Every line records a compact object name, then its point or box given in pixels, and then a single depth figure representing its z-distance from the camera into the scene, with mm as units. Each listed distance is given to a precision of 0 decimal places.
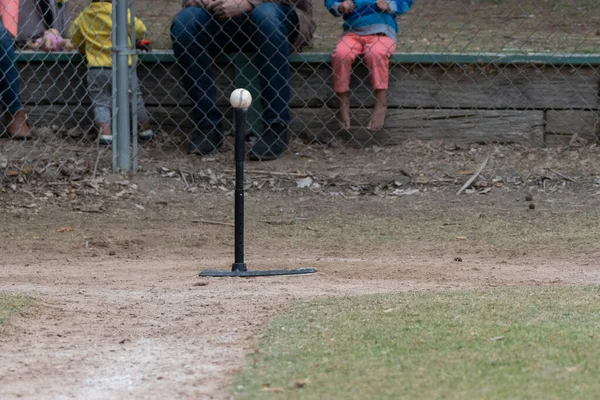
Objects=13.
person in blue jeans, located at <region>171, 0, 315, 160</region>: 14766
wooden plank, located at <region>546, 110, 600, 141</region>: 15797
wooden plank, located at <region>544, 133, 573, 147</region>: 15891
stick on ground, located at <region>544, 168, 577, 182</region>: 14937
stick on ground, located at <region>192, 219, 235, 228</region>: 13680
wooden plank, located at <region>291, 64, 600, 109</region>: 15672
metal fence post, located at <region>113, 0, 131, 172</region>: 14484
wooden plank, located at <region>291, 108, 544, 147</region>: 15859
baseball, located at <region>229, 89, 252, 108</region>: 10109
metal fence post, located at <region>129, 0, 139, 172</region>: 14664
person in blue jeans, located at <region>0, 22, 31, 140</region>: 14758
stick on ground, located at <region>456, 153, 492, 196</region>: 14758
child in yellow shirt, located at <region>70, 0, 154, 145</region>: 15047
